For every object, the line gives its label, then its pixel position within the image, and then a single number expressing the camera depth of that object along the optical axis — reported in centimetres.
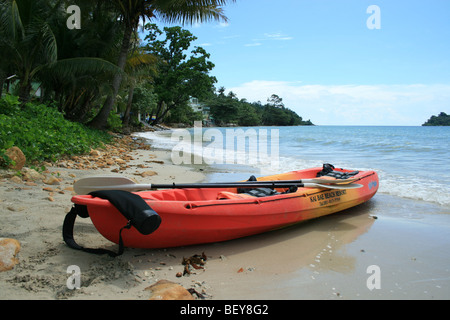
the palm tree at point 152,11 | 1123
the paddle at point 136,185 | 329
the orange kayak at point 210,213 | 287
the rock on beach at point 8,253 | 239
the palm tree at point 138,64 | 1412
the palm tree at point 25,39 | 850
